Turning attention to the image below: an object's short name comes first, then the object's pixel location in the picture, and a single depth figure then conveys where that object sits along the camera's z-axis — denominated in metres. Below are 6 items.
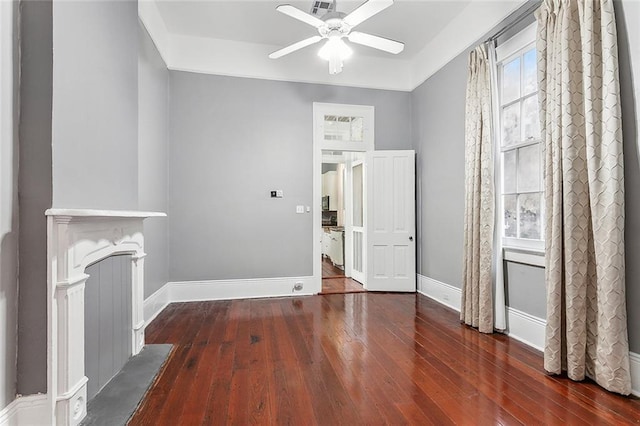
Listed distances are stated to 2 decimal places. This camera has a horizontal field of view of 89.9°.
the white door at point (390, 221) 4.75
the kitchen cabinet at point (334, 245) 6.99
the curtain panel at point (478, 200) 3.13
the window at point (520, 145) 2.92
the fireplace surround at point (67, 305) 1.58
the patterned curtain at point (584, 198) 2.04
